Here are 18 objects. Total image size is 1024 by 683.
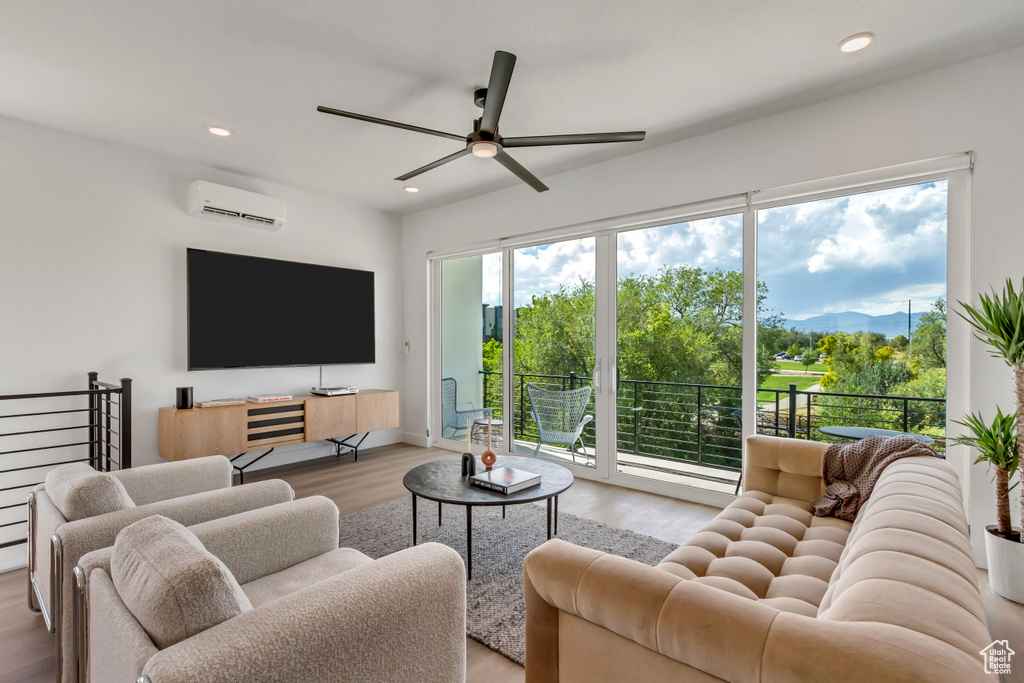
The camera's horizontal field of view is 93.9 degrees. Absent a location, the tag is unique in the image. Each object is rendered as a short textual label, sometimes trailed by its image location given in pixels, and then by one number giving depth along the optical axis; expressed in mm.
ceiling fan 2178
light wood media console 3555
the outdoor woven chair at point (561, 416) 4016
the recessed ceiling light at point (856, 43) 2232
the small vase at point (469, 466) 2633
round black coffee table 2295
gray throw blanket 2010
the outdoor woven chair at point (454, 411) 4941
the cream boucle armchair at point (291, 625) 900
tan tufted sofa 793
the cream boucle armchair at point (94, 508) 1462
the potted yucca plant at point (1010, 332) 1983
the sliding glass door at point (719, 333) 2736
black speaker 3631
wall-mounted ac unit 3750
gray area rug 2010
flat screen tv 3924
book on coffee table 2369
